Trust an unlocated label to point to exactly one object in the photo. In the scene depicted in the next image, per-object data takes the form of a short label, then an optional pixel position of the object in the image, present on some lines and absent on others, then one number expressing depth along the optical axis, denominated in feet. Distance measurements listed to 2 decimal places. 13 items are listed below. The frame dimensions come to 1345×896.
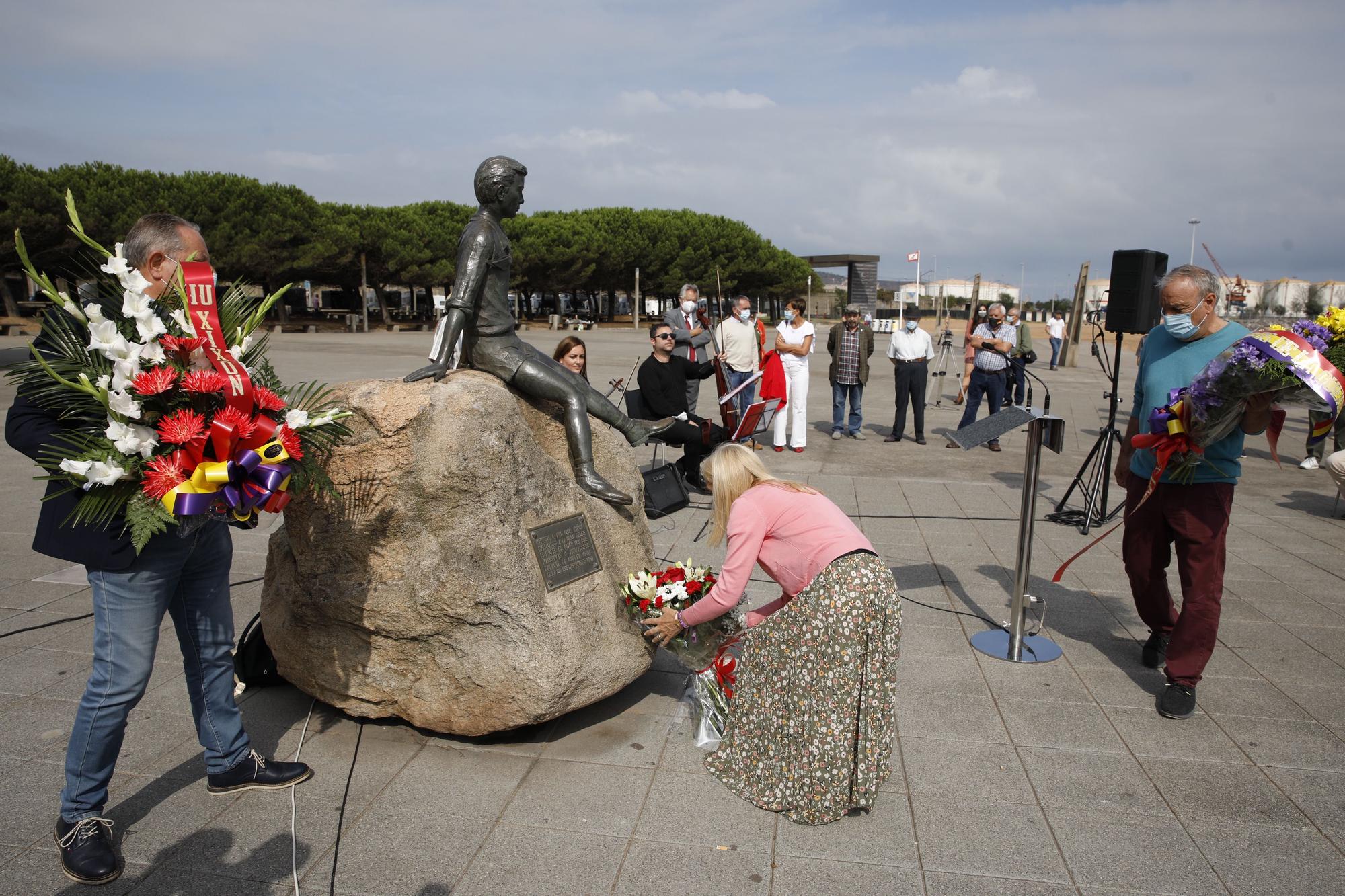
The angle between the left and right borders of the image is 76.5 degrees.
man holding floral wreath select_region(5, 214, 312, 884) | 8.75
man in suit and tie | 33.91
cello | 27.76
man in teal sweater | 13.08
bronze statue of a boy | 13.03
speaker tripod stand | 24.29
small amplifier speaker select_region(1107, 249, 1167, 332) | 24.75
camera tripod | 61.67
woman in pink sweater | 10.22
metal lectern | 14.90
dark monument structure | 148.05
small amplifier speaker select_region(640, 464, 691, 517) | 22.84
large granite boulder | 11.42
